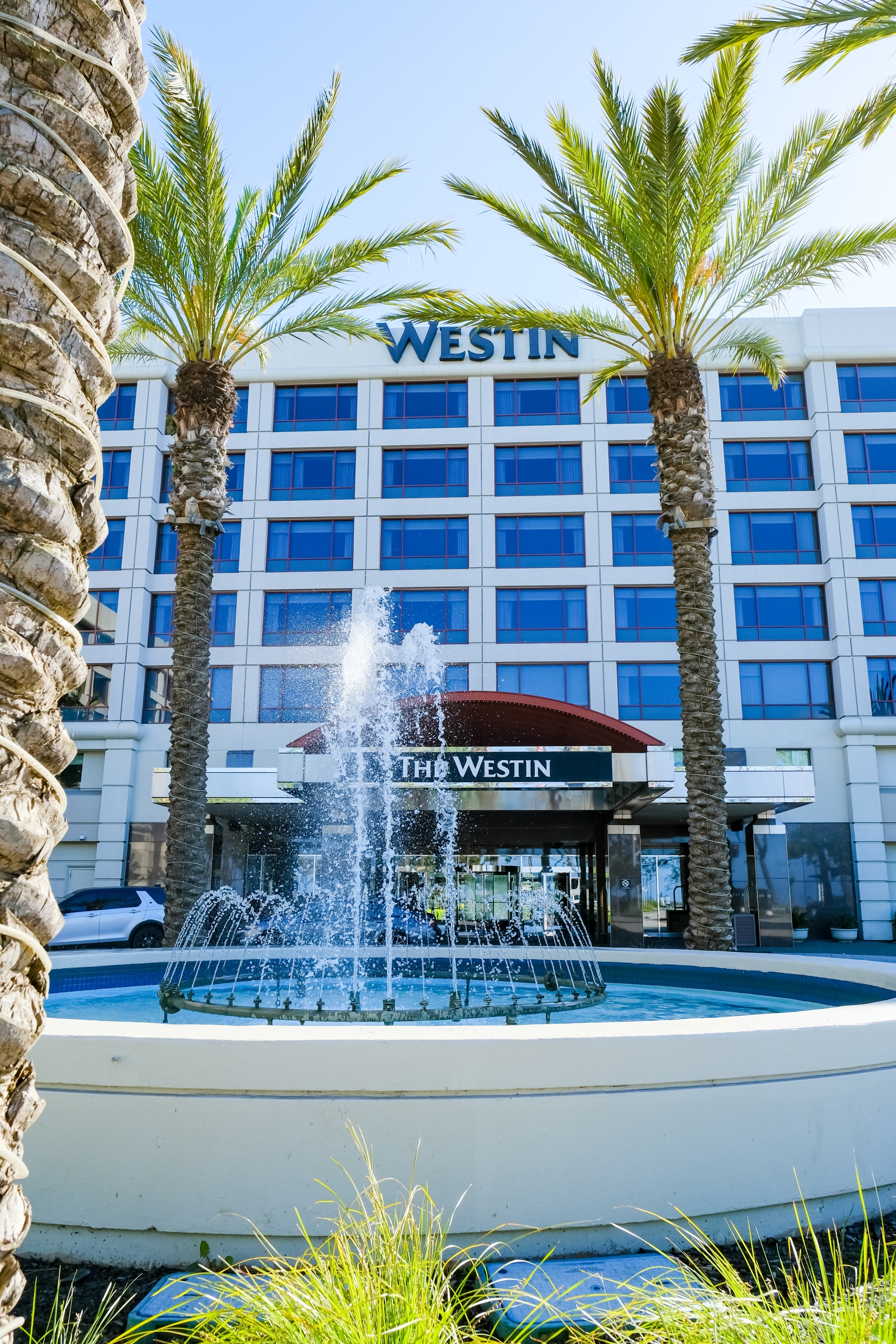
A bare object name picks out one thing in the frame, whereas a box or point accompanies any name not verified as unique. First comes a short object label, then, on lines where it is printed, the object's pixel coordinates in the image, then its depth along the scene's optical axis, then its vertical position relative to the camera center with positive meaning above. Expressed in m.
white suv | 20.50 -0.45
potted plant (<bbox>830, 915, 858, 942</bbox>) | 27.66 -0.82
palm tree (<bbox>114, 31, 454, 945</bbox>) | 13.59 +8.91
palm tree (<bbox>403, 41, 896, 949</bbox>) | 13.40 +9.41
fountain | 8.44 -0.45
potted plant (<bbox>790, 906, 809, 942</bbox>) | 28.25 -0.56
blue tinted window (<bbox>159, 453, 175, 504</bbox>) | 32.53 +13.16
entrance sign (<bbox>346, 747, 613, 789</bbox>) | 17.69 +2.25
